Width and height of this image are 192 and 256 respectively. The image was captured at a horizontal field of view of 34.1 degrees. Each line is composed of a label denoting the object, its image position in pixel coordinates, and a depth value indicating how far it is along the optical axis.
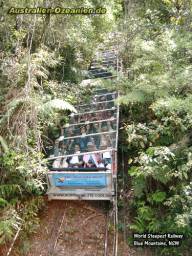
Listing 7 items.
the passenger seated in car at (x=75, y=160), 6.92
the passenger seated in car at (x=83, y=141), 7.33
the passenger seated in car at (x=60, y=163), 6.89
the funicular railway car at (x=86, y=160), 6.52
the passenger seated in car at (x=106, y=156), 6.95
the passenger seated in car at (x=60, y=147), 7.28
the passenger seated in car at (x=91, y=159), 6.86
